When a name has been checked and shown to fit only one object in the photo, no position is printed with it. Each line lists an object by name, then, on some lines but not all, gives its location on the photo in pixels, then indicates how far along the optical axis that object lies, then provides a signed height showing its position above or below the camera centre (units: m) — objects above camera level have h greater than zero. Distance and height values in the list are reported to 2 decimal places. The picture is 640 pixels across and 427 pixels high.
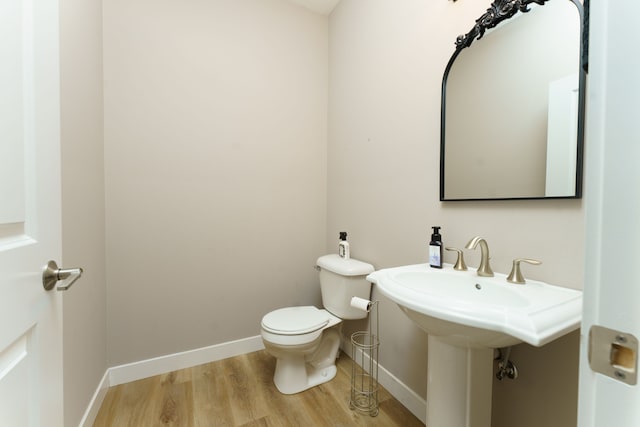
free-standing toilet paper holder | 1.50 -1.05
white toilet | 1.54 -0.71
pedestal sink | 0.68 -0.30
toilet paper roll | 1.49 -0.53
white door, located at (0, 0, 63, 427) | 0.50 -0.01
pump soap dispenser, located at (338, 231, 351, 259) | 1.89 -0.27
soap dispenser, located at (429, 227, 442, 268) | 1.23 -0.19
